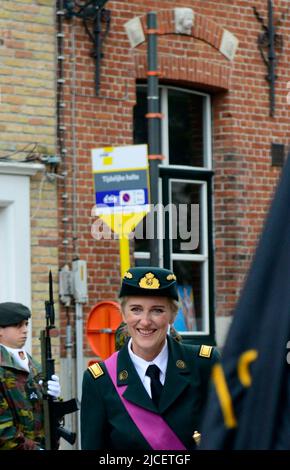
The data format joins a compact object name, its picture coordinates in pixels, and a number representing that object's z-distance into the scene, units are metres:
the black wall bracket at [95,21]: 13.64
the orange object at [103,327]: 11.95
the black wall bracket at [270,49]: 15.51
